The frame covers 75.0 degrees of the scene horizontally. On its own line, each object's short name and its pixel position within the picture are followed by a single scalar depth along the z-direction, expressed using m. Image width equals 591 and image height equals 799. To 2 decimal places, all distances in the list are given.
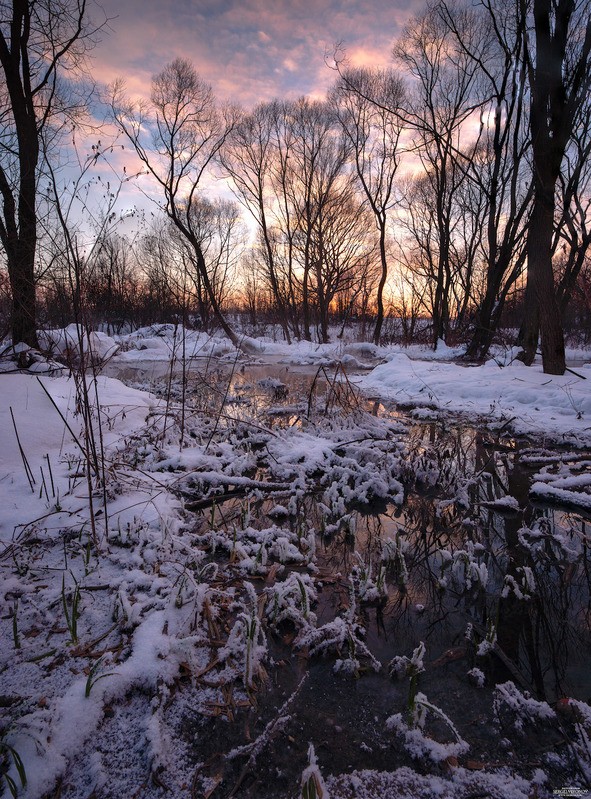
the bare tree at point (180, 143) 15.30
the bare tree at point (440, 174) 15.60
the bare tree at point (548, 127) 6.82
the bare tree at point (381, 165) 19.17
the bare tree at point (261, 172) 19.51
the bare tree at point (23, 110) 6.73
